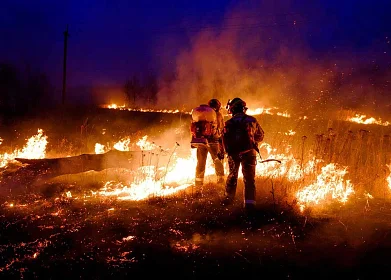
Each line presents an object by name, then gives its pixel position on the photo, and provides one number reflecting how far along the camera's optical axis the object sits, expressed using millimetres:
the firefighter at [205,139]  7195
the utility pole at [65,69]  21875
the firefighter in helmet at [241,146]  5758
